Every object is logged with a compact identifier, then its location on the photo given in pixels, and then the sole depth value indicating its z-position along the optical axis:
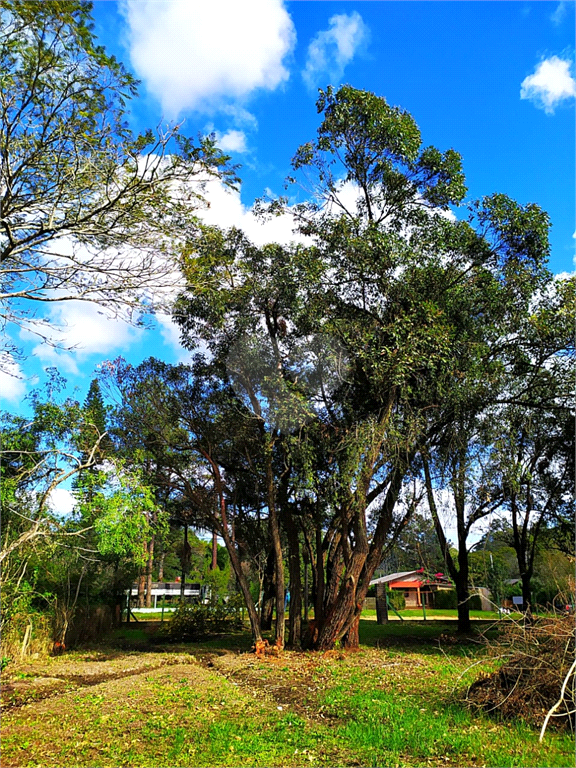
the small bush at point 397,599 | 32.28
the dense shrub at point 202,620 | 16.03
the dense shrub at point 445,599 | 33.50
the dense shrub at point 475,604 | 30.28
